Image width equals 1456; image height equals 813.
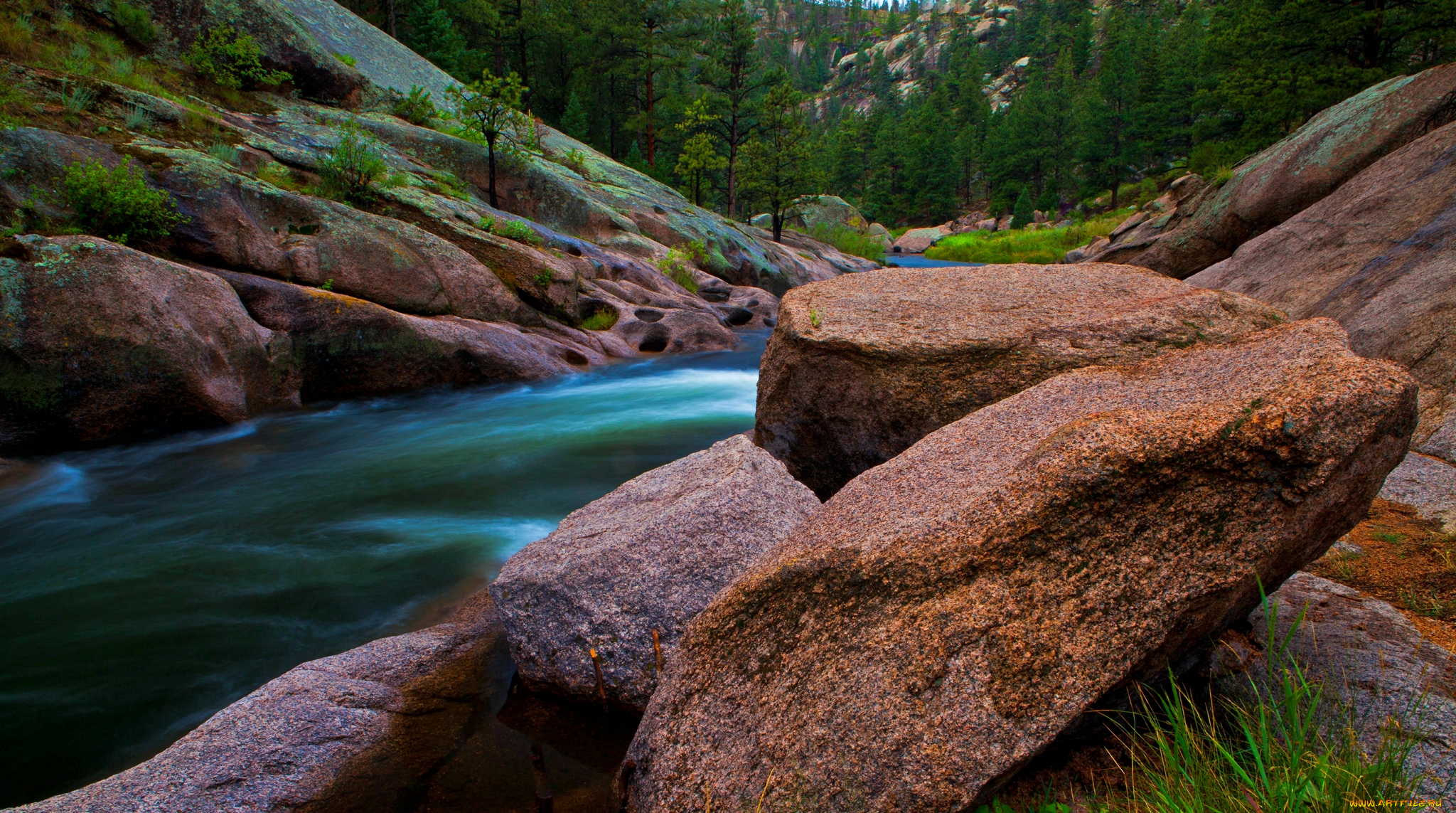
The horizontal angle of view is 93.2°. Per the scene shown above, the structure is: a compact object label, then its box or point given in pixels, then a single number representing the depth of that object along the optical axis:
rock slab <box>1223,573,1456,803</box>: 2.02
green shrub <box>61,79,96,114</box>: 10.07
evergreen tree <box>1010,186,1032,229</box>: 64.88
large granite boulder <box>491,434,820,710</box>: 3.40
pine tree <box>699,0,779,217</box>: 37.62
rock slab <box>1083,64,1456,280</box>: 9.65
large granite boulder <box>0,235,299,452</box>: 7.28
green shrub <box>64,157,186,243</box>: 8.57
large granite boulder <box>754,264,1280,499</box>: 4.30
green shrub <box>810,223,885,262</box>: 41.50
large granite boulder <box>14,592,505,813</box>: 2.71
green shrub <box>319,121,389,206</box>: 12.38
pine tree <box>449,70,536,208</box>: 16.50
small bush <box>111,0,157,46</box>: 14.42
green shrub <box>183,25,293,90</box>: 14.99
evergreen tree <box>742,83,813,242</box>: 35.25
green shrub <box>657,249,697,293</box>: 19.58
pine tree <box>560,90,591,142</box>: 39.25
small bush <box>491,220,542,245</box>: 14.56
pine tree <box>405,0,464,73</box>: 34.59
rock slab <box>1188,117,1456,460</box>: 5.38
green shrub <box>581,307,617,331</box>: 14.59
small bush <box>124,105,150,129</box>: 10.67
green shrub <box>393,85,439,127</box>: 18.86
